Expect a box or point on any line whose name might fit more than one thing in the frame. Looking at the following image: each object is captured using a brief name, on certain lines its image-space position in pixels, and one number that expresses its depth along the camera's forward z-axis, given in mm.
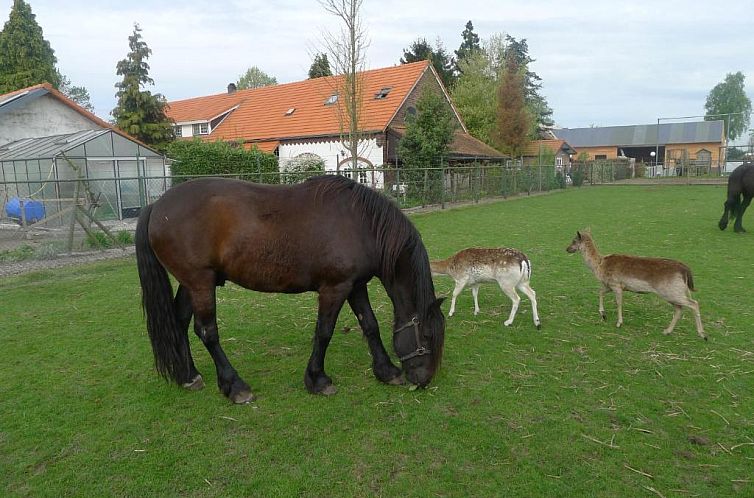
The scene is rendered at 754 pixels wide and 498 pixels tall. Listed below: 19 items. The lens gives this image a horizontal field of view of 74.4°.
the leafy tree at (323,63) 19203
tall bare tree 17547
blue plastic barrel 13305
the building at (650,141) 54000
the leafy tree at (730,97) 81312
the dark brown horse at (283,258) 3797
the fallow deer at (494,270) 5363
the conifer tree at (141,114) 27750
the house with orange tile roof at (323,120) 23531
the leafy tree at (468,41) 44125
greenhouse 15738
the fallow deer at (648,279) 4945
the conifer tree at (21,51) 28016
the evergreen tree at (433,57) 39000
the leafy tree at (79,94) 57744
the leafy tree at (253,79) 68312
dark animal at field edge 11555
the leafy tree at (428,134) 20953
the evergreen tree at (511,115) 30969
